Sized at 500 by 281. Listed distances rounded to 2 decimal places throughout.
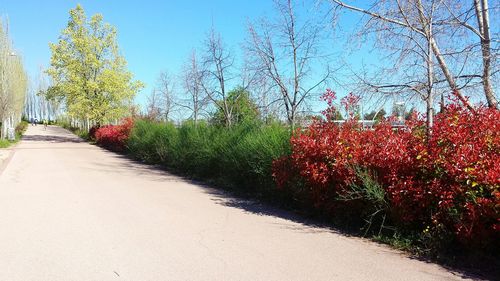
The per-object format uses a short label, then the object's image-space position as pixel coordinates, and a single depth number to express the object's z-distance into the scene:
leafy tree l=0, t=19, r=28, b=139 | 28.20
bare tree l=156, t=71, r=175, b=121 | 19.64
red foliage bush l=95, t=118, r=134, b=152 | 22.34
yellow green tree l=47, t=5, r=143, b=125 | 31.25
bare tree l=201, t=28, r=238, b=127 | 13.64
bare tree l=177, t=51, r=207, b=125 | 14.73
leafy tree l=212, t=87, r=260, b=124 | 13.15
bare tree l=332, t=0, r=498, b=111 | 6.50
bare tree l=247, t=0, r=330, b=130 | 11.38
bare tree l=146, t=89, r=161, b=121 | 21.79
